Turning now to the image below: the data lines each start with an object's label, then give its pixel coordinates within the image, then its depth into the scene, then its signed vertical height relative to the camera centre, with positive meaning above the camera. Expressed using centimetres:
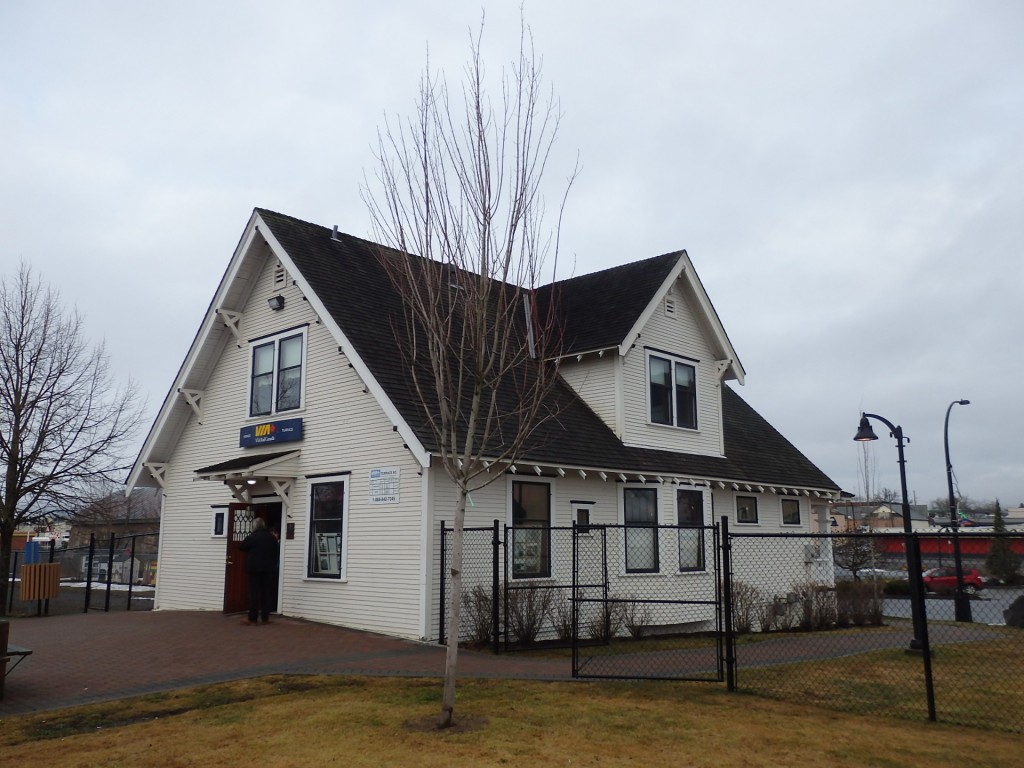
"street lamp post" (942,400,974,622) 2045 -108
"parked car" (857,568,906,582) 3000 -127
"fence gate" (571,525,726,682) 1327 -115
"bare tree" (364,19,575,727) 892 +273
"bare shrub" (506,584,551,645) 1420 -113
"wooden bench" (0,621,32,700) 1009 -126
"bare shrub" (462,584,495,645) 1425 -116
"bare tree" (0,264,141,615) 2236 +290
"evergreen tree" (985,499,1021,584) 1754 -43
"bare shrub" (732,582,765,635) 1725 -126
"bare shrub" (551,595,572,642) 1523 -131
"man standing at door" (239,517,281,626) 1576 -37
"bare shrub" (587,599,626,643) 1500 -140
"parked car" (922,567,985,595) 2756 -122
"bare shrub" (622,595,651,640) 1655 -143
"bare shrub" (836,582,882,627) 1973 -138
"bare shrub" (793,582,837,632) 1862 -138
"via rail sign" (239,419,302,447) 1752 +226
